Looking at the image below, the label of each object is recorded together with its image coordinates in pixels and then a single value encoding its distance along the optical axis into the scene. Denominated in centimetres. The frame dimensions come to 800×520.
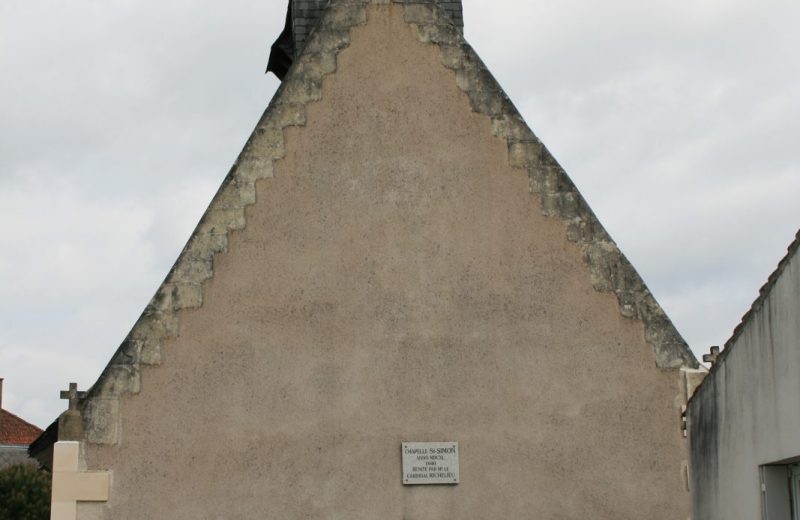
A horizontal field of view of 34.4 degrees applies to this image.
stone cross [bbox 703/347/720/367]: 971
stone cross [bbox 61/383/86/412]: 911
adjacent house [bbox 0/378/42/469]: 3716
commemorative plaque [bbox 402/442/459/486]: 930
